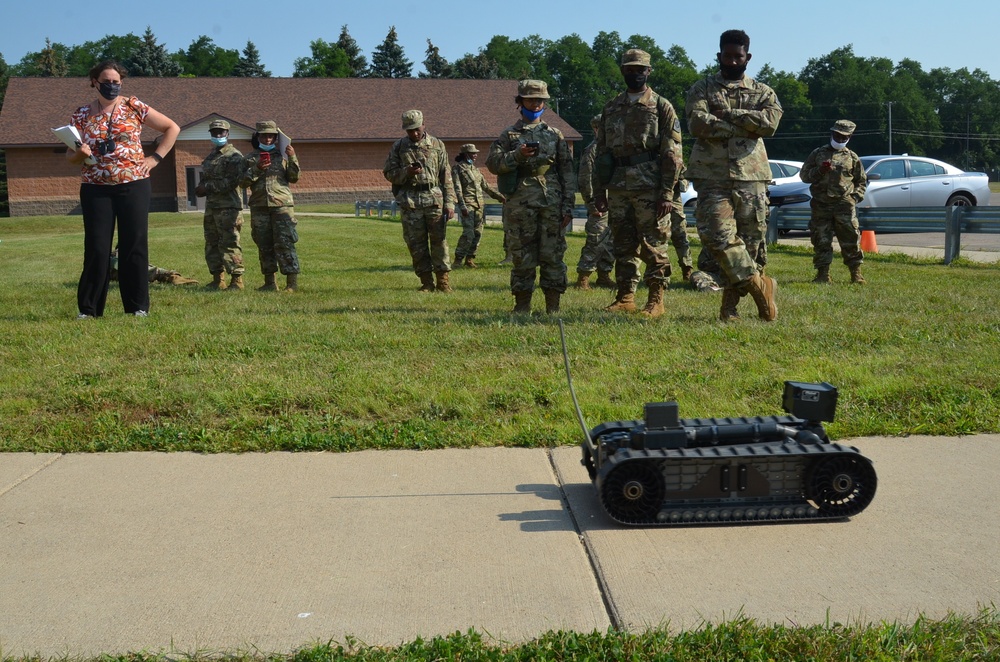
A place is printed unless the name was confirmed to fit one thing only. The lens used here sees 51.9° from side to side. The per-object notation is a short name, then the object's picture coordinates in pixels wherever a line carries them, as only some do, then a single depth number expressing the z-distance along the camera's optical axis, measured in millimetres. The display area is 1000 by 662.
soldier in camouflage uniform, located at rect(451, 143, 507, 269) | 16344
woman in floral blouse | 8859
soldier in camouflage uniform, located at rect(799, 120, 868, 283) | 12367
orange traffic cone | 17938
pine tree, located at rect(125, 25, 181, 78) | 83188
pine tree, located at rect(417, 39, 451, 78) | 104625
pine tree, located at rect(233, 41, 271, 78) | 100625
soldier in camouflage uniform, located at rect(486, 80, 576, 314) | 8992
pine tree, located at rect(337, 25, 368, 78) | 104625
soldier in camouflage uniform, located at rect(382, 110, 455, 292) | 11836
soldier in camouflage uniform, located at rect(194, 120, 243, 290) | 12992
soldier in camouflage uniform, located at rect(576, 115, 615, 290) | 12305
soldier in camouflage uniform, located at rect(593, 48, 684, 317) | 8617
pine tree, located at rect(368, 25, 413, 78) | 101812
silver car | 23547
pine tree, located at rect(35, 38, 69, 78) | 93500
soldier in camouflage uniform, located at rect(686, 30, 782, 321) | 8008
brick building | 53062
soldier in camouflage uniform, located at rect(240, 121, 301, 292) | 12383
